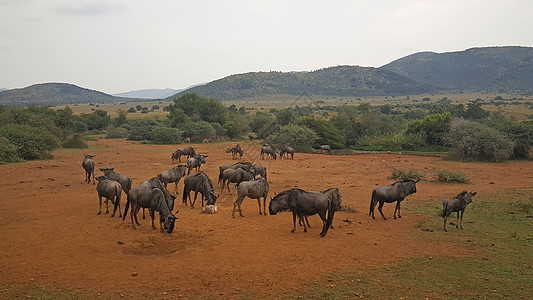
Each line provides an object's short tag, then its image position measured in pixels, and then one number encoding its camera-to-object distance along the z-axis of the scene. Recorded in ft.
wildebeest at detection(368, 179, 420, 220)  45.39
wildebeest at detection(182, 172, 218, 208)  48.85
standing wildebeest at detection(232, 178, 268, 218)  45.97
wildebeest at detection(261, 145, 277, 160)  108.17
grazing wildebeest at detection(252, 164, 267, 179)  64.69
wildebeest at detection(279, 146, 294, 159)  112.27
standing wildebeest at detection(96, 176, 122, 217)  43.60
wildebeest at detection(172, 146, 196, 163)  95.50
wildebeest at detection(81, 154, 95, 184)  66.18
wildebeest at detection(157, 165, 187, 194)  56.08
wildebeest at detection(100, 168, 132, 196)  48.67
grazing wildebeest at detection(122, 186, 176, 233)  38.96
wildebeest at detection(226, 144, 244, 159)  104.88
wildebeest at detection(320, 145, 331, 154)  134.31
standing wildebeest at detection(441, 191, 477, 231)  41.42
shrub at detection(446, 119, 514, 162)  107.00
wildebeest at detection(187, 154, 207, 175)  75.31
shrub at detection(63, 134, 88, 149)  129.90
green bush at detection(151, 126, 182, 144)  153.89
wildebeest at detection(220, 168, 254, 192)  57.62
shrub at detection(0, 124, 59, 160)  96.16
